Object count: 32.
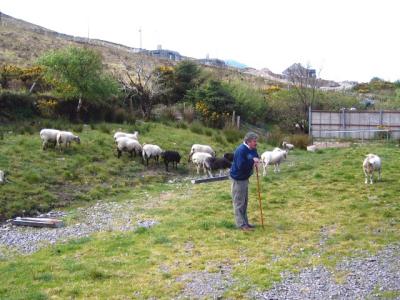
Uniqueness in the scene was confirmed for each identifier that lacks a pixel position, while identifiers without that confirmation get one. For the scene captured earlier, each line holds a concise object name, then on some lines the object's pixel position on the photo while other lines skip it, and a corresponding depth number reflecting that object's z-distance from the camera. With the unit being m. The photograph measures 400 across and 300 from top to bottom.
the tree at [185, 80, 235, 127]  34.69
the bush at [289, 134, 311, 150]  29.35
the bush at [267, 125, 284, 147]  29.73
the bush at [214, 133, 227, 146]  27.51
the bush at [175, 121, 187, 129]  30.03
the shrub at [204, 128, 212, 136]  29.09
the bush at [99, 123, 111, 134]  25.35
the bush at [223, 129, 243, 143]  28.44
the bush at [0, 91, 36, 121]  25.41
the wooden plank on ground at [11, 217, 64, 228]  12.65
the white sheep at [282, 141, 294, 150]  28.40
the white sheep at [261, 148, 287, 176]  18.83
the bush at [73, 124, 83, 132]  24.58
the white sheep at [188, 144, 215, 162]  22.53
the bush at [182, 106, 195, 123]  33.34
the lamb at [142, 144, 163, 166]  21.19
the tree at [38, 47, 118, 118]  27.75
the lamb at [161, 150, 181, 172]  21.00
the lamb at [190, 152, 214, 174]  20.34
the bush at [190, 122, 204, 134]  29.27
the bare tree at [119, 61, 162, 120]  33.39
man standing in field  11.27
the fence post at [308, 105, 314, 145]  34.03
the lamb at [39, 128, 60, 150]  20.64
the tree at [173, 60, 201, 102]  41.00
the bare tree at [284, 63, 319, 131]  39.00
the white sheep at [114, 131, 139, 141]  23.18
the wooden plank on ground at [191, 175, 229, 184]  18.66
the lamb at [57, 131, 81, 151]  20.77
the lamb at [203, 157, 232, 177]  19.94
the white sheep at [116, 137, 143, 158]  21.44
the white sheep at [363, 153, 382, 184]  16.00
